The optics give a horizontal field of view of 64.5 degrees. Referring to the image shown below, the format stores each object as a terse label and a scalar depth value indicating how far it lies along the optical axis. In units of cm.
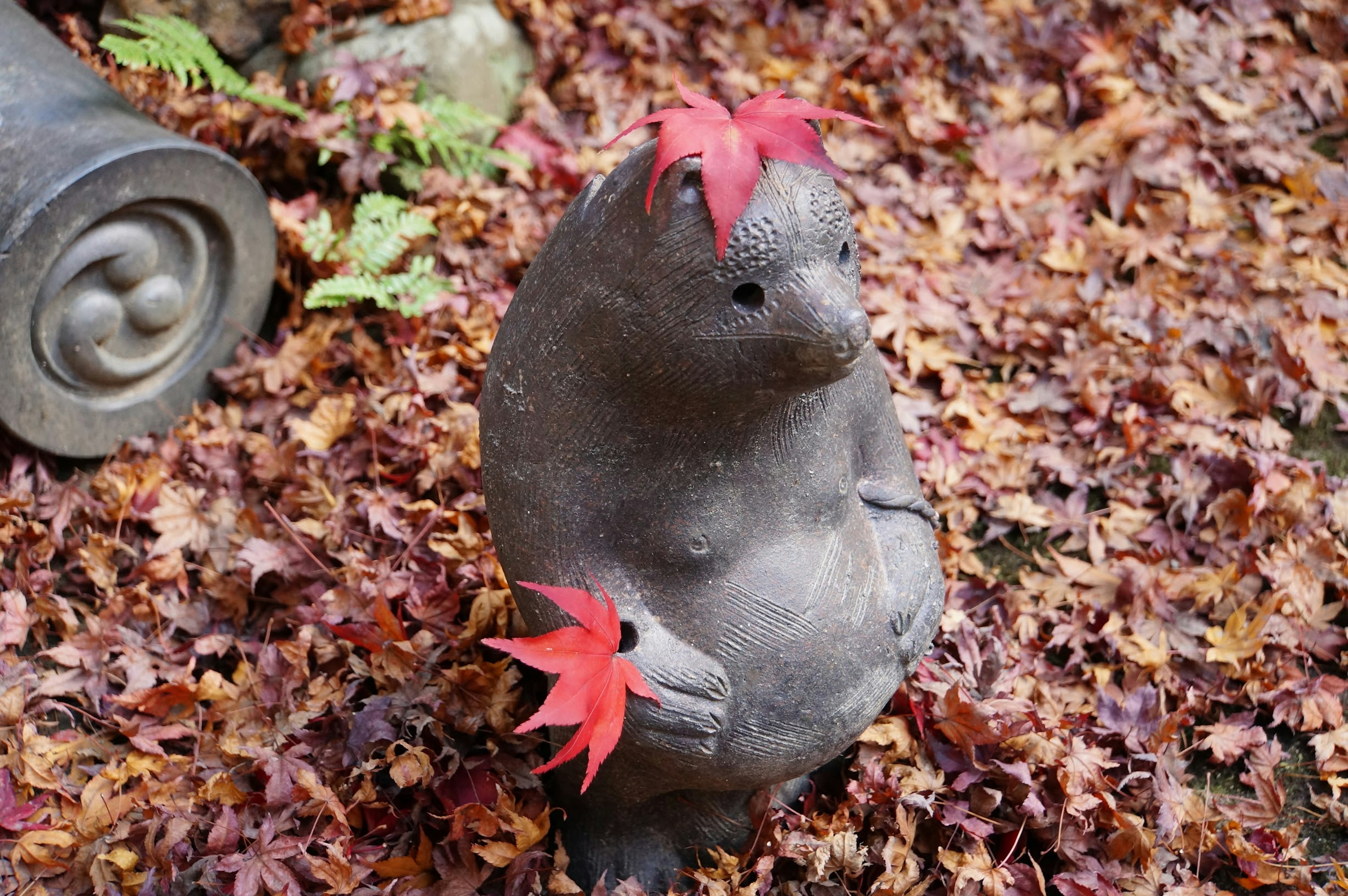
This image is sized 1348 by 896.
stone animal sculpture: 189
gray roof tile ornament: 324
